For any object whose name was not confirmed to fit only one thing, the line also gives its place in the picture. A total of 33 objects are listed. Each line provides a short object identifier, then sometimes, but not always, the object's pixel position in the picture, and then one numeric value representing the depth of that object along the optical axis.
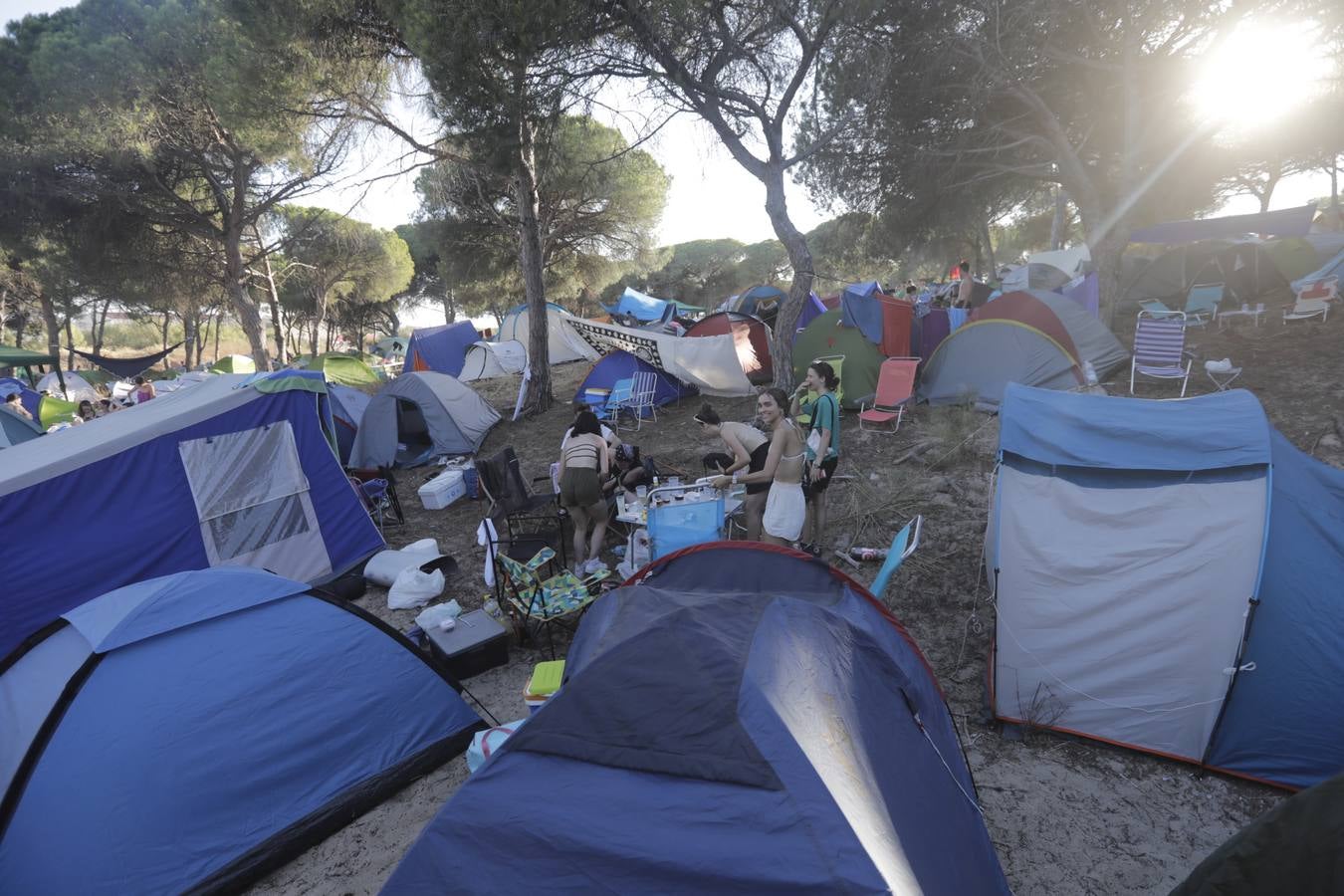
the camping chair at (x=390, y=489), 7.19
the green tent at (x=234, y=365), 19.14
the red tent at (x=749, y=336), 10.88
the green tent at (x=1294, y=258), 12.10
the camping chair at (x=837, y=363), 9.14
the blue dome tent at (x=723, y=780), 1.66
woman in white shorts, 4.47
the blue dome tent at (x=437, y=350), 17.50
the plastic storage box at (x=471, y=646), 4.20
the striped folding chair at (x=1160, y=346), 7.69
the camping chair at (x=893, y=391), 8.18
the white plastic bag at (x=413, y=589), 5.34
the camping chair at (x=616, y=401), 10.14
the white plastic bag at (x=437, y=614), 4.53
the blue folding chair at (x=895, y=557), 3.44
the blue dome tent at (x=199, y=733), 2.62
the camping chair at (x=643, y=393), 10.20
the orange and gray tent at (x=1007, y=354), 7.89
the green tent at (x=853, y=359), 9.14
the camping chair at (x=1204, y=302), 11.46
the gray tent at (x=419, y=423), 9.04
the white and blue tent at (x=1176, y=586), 2.93
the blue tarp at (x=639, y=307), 20.78
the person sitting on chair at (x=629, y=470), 6.32
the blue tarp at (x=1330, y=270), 10.60
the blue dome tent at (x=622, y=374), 10.67
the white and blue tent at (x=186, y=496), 4.49
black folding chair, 6.03
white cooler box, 7.64
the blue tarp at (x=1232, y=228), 14.43
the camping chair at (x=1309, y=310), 9.60
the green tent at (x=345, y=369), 15.84
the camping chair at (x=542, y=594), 4.34
